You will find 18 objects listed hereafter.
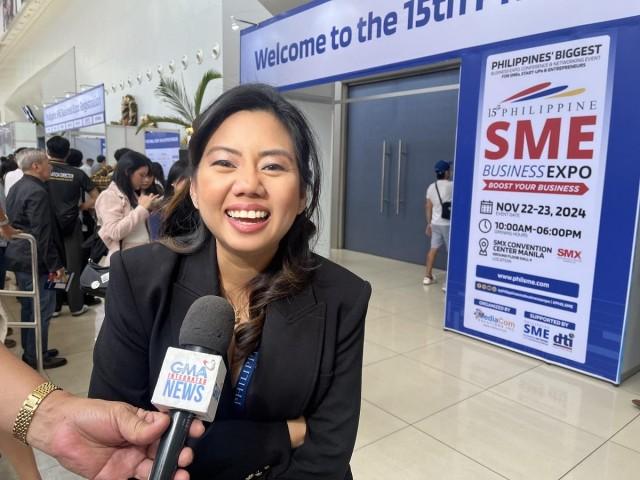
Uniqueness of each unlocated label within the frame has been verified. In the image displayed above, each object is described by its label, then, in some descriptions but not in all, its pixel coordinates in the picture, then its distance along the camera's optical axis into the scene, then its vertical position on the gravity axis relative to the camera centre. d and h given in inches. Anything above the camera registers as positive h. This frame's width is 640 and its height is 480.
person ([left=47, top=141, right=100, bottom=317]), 145.5 -7.2
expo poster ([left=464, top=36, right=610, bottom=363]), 115.8 -1.5
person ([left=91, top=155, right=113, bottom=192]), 232.2 -0.8
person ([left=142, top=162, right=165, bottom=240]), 112.2 -4.2
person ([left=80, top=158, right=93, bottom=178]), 348.0 +9.6
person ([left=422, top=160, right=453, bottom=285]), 205.8 -10.8
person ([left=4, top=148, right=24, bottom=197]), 191.8 -1.3
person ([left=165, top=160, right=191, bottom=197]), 102.3 +0.8
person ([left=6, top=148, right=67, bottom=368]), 115.8 -14.6
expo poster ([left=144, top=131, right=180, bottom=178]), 284.2 +19.4
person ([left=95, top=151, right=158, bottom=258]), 111.3 -7.5
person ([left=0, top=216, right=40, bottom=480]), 63.0 -39.2
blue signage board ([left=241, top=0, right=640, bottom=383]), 111.2 +6.4
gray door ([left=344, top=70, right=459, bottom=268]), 256.4 +14.7
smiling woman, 38.1 -11.9
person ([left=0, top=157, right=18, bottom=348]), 68.5 -17.3
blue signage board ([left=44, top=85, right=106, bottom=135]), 330.0 +50.8
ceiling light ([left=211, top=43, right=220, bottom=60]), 280.3 +77.6
